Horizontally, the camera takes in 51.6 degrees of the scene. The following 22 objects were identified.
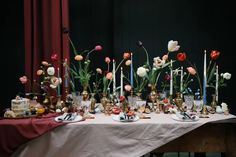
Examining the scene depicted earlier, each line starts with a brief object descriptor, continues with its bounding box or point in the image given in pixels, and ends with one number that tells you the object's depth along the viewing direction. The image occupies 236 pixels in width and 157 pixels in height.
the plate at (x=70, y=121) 1.48
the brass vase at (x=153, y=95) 1.81
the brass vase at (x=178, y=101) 1.75
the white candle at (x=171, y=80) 1.78
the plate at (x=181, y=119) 1.50
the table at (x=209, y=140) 1.47
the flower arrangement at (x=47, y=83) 1.73
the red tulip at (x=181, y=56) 1.67
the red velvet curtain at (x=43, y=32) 2.23
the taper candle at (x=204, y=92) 1.66
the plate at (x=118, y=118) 1.51
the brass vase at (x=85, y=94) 1.82
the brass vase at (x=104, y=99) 1.78
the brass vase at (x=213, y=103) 1.77
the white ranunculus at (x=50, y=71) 1.72
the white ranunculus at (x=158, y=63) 1.73
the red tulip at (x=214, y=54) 1.66
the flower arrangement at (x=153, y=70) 1.68
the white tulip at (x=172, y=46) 1.68
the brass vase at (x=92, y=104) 1.74
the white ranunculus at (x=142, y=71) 1.67
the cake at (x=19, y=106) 1.60
